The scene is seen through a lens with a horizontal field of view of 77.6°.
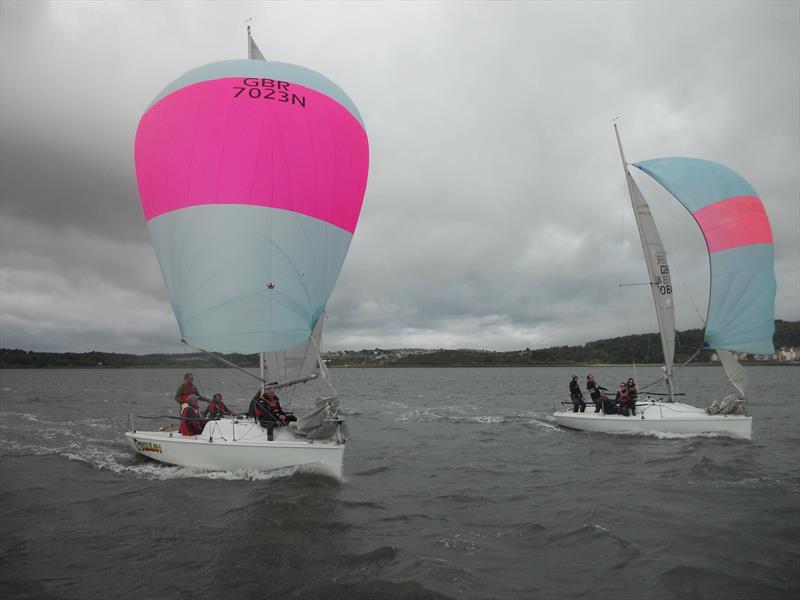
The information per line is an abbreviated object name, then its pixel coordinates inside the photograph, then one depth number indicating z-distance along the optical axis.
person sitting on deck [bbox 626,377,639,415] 14.85
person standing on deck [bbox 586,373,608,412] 16.34
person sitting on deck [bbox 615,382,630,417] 14.98
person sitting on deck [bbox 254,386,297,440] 9.80
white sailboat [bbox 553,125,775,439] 14.43
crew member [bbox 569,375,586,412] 16.47
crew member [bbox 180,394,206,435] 10.51
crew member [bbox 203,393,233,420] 10.83
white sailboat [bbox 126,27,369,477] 8.88
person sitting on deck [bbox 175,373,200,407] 11.44
